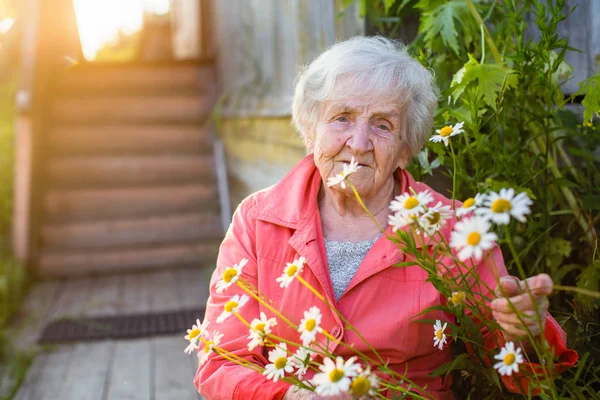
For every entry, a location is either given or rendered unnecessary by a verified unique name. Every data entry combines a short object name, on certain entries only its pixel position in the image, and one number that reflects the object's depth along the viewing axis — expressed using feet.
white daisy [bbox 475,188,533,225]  2.89
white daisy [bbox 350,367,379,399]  3.21
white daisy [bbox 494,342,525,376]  3.42
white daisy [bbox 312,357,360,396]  3.20
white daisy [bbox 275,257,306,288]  4.06
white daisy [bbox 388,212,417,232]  3.43
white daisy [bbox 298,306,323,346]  3.58
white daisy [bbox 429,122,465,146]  4.58
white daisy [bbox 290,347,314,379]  3.78
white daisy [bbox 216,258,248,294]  4.19
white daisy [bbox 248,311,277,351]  3.99
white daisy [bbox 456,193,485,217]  3.31
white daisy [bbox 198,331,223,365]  4.23
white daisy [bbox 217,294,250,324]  4.00
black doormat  11.50
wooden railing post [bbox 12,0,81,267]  15.38
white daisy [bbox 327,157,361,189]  3.96
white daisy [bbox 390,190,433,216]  3.45
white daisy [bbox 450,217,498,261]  2.97
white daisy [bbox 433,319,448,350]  4.27
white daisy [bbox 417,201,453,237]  3.47
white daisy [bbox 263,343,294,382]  3.84
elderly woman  5.16
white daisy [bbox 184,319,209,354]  4.31
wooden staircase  16.12
